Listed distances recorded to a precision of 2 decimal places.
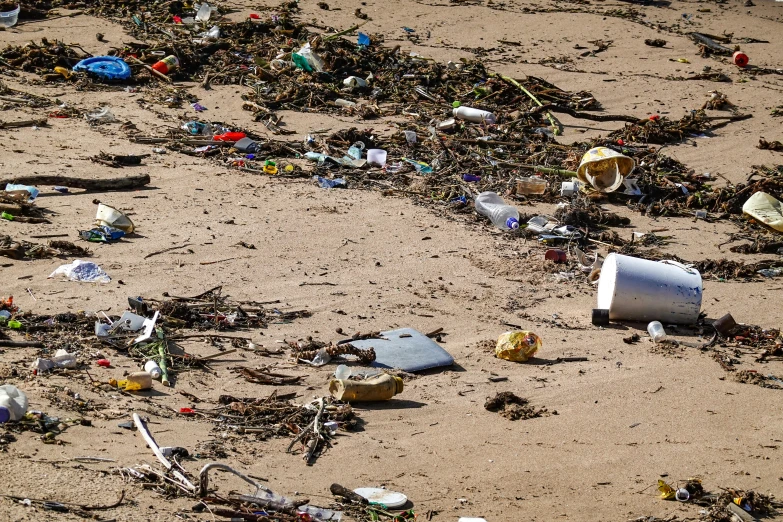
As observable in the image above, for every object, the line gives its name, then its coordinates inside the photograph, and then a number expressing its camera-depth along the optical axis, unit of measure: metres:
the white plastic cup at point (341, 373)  9.70
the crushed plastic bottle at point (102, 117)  18.62
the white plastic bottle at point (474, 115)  20.00
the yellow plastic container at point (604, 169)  16.87
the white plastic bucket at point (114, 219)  13.71
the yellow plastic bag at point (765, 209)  16.20
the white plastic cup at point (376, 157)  17.73
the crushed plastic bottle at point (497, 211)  15.44
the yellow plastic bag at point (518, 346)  10.88
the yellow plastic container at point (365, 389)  9.41
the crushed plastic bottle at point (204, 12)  24.78
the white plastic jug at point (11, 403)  7.77
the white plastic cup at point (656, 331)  11.81
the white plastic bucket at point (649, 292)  12.05
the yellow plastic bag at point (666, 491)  8.20
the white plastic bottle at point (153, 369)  9.47
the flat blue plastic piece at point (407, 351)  10.47
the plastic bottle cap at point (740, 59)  23.56
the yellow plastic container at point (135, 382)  9.10
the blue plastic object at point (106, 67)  20.89
